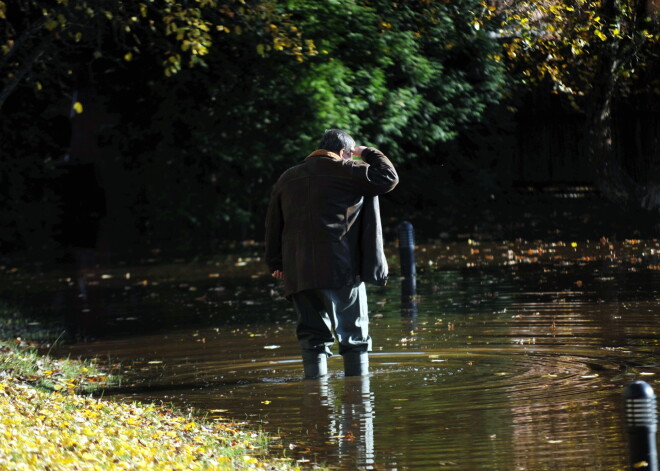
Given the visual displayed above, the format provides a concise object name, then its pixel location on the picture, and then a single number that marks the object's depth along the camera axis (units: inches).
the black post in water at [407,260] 1164.9
